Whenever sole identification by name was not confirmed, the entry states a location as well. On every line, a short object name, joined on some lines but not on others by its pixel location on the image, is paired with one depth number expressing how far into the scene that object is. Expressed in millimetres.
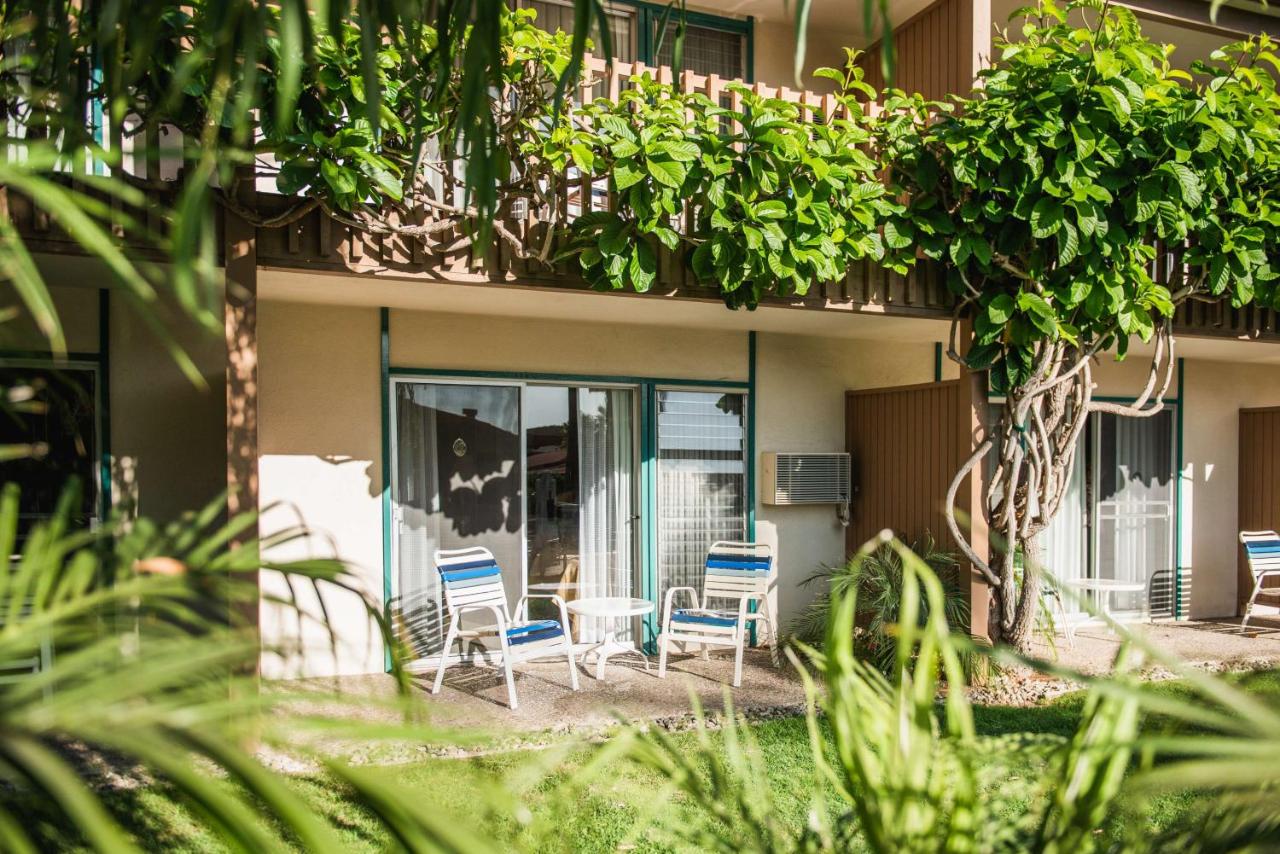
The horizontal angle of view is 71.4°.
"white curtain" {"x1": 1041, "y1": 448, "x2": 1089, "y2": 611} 8348
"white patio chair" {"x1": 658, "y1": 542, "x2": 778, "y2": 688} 6113
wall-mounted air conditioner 7410
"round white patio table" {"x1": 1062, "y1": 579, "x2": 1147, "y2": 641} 7465
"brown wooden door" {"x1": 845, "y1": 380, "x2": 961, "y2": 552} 6664
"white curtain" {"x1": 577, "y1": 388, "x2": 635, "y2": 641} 7105
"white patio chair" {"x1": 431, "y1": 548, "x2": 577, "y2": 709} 5621
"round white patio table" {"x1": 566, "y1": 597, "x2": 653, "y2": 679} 6164
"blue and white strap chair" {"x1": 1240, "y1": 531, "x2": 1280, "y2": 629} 8070
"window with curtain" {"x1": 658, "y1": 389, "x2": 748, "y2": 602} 7293
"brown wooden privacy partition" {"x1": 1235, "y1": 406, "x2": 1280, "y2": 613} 8883
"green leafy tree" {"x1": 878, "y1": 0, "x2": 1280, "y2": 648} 5348
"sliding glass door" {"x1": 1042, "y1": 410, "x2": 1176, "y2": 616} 8461
